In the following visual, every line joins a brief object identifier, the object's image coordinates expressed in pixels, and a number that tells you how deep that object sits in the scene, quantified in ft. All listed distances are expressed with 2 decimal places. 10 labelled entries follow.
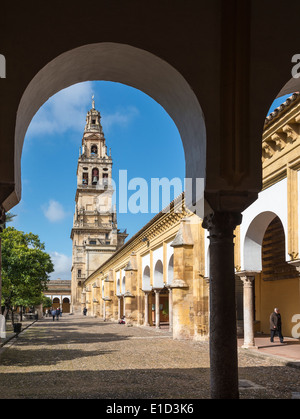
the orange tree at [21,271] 77.66
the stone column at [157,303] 87.75
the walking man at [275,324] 52.42
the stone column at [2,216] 17.74
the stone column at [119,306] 130.31
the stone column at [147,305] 98.58
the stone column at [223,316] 17.16
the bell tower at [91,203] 270.87
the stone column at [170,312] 78.47
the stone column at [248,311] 48.55
